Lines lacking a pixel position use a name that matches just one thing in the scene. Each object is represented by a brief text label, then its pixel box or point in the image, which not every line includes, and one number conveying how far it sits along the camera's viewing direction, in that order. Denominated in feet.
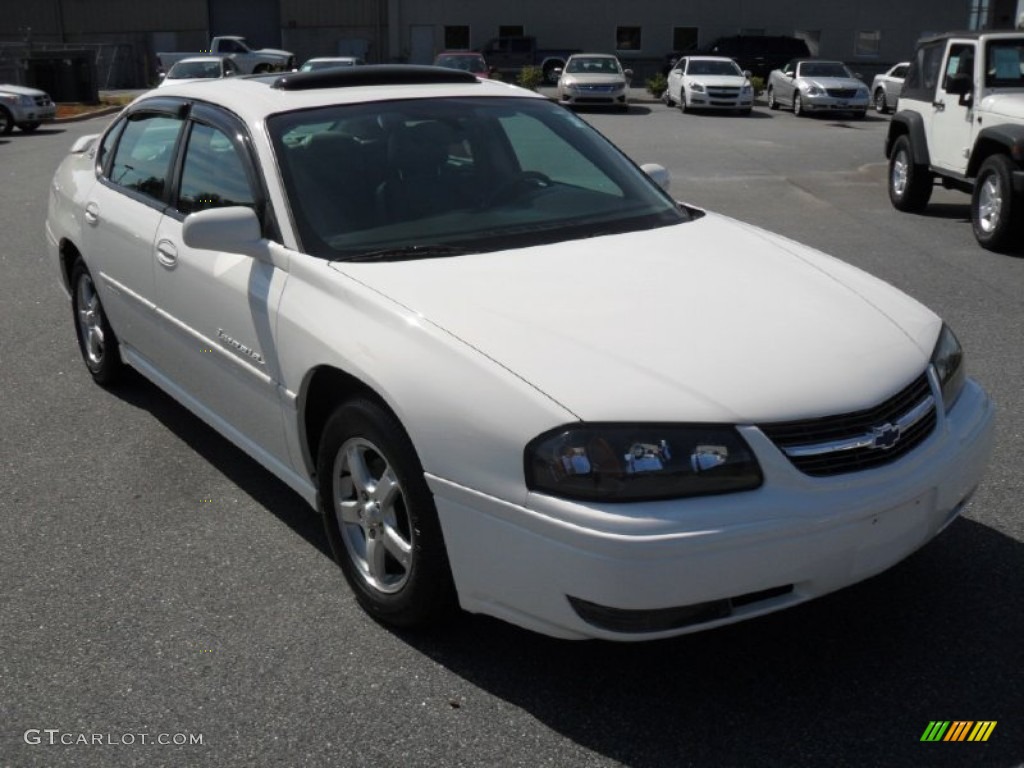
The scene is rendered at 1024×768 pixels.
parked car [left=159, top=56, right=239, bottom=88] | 93.86
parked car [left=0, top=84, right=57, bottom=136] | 76.07
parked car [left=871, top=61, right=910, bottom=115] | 99.60
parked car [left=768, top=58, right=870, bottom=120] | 93.50
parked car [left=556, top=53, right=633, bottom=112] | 100.32
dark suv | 139.95
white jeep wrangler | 32.42
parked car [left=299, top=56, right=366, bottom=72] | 97.33
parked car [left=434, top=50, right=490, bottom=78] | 111.45
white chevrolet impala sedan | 9.50
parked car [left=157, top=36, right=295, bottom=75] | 131.03
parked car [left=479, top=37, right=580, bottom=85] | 151.33
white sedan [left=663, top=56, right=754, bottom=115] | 97.30
